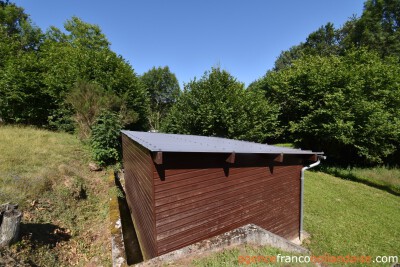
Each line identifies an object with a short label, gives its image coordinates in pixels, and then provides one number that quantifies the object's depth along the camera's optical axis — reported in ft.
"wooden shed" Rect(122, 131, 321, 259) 11.91
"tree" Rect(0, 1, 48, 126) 48.85
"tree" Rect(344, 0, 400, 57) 78.33
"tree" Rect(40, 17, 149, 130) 47.14
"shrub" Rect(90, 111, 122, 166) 33.47
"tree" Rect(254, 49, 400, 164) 48.85
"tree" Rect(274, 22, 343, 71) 100.53
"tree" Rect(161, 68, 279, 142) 47.83
